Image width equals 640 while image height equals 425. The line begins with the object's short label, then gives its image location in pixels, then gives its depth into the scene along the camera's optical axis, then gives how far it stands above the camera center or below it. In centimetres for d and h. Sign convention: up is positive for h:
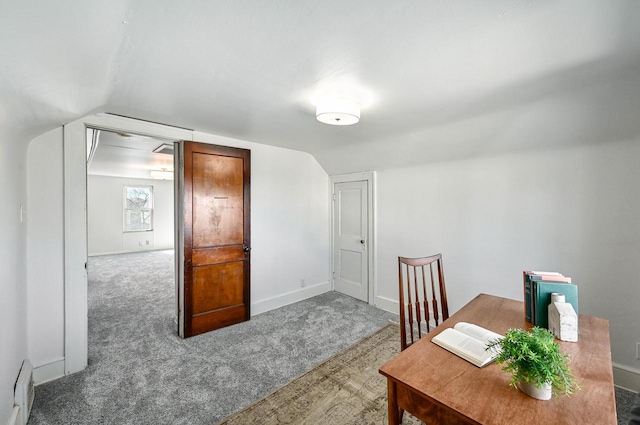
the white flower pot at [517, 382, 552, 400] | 95 -63
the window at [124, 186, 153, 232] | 821 +16
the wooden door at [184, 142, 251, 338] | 297 -28
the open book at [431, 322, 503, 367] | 119 -63
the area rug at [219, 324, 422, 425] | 183 -137
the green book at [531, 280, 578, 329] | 147 -46
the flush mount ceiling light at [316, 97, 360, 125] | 201 +76
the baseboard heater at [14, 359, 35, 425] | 171 -118
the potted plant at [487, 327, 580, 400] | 92 -53
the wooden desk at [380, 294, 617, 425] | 89 -66
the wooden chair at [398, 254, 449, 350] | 170 -62
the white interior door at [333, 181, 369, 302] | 405 -42
